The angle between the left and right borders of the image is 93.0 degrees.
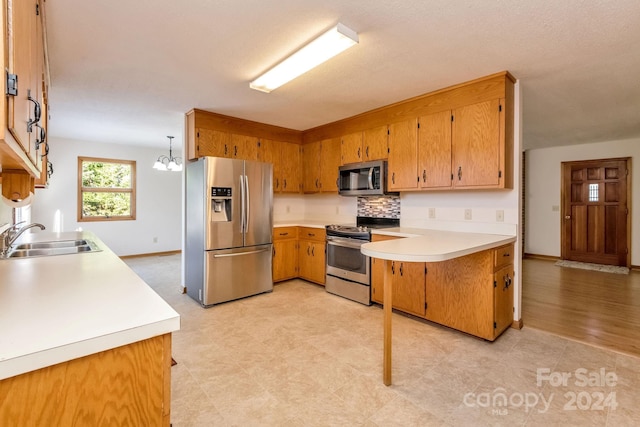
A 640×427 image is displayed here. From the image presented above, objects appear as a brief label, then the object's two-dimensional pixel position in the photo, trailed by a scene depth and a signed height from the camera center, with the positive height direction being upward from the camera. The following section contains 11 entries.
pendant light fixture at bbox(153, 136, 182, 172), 5.09 +0.77
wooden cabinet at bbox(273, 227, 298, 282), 4.26 -0.61
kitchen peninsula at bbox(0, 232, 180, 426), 0.70 -0.37
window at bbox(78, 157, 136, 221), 5.71 +0.44
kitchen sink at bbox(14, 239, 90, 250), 2.36 -0.26
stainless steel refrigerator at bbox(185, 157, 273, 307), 3.42 -0.21
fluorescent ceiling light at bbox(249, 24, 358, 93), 1.97 +1.15
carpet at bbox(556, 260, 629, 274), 5.06 -1.01
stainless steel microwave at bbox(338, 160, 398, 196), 3.59 +0.40
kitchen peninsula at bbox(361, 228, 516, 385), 2.30 -0.64
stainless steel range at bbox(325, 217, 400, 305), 3.50 -0.62
